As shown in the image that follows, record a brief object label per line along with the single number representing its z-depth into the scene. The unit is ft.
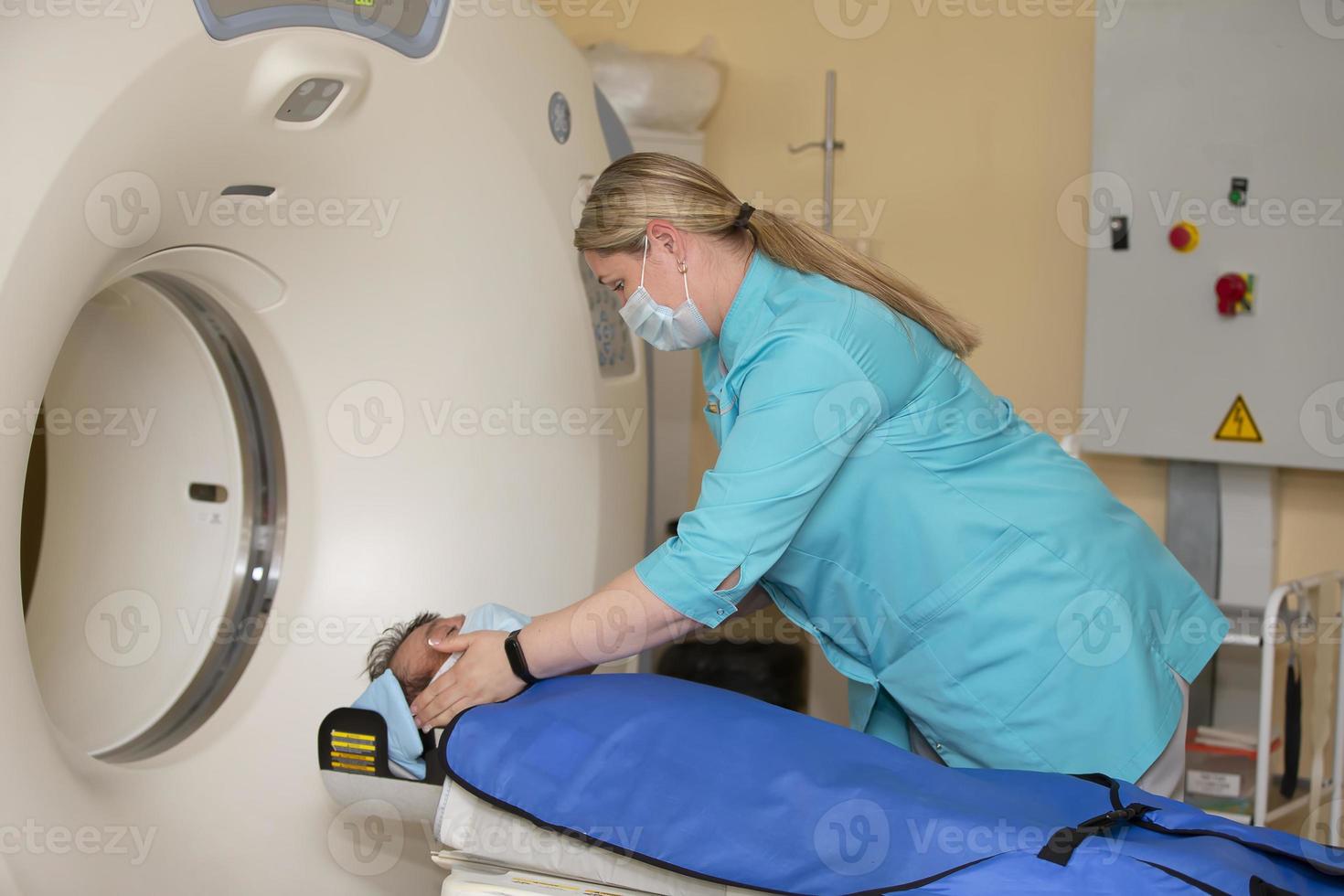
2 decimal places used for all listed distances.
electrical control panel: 8.03
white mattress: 3.79
